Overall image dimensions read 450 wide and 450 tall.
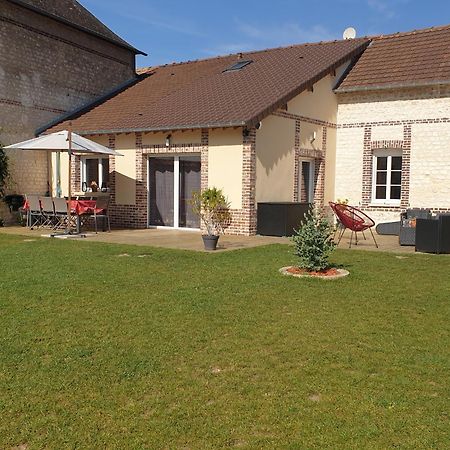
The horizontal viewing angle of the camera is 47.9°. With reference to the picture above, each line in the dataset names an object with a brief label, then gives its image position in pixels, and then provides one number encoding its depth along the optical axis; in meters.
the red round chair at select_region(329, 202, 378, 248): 10.17
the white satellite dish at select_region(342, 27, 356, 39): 19.34
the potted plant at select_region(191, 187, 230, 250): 12.30
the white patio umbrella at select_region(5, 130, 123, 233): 12.58
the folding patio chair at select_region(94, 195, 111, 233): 13.43
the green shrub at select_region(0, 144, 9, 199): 15.37
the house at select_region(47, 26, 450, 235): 13.27
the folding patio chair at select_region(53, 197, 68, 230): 13.32
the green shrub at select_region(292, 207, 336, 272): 7.43
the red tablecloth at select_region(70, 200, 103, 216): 12.86
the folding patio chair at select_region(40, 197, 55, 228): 13.57
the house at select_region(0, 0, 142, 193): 16.02
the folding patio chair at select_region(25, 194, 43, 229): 13.87
